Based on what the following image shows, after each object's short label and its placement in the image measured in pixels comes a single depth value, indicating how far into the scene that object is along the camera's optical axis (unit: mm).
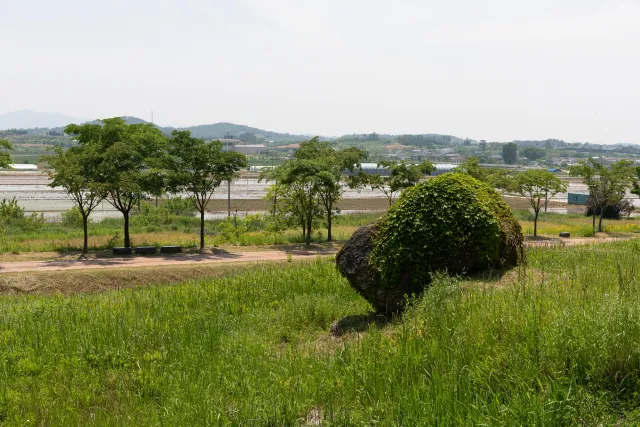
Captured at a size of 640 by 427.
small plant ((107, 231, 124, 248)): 32469
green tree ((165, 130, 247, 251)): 33219
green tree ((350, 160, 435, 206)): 42597
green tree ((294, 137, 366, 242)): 35188
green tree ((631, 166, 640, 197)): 49812
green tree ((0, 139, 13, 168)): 25402
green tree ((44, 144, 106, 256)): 29531
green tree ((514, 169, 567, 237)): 43906
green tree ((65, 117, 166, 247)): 30312
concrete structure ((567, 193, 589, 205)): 88712
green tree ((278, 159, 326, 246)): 35031
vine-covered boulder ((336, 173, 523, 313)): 10469
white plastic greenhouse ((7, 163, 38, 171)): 136750
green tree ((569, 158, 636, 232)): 47562
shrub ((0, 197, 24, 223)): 40812
